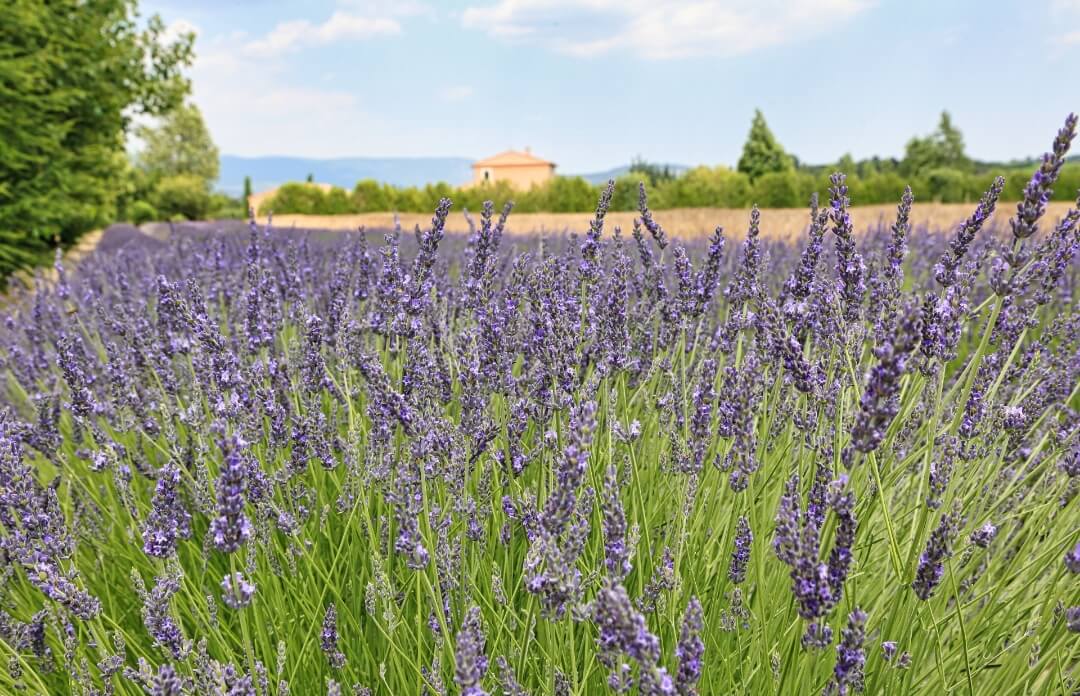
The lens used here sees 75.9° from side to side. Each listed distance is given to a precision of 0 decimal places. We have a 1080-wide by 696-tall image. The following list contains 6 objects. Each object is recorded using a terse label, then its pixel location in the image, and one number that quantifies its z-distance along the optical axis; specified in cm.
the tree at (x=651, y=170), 3906
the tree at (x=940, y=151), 4536
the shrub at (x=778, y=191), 2275
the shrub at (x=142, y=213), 3294
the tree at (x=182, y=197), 4367
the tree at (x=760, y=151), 3869
